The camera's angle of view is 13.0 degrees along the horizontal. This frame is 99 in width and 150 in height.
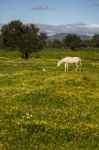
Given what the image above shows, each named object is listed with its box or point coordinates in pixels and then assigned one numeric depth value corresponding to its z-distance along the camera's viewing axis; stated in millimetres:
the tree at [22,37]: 111000
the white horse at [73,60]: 58866
